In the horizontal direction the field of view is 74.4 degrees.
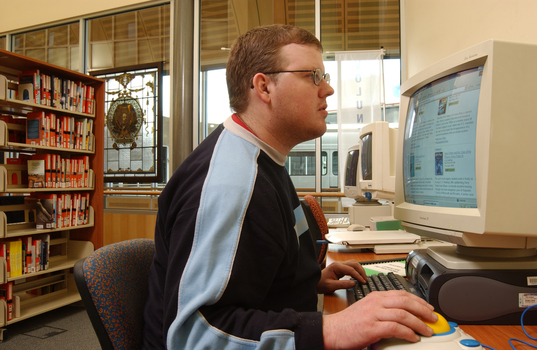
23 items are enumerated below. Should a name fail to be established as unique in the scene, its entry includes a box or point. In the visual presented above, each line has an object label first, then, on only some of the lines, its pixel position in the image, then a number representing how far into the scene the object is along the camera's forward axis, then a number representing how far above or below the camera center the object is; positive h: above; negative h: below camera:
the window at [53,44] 4.82 +1.79
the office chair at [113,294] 0.70 -0.26
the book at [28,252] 2.57 -0.59
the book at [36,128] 2.63 +0.32
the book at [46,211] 2.69 -0.31
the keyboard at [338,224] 2.36 -0.36
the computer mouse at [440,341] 0.50 -0.24
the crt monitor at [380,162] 1.83 +0.06
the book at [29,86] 2.61 +0.63
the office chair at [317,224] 1.64 -0.27
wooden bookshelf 2.42 -0.32
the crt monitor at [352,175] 2.26 -0.02
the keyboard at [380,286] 0.80 -0.27
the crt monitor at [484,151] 0.65 +0.04
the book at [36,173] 2.63 -0.02
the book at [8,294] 2.38 -0.84
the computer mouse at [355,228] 1.76 -0.28
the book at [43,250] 2.68 -0.60
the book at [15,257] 2.47 -0.61
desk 0.58 -0.28
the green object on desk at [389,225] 1.69 -0.26
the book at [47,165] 2.67 +0.05
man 0.55 -0.14
